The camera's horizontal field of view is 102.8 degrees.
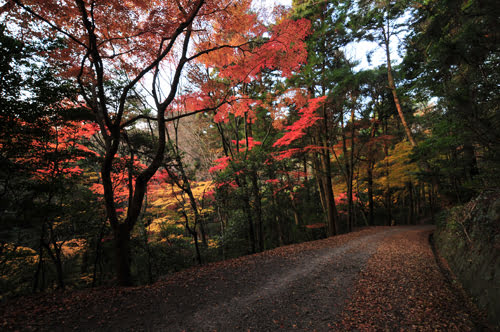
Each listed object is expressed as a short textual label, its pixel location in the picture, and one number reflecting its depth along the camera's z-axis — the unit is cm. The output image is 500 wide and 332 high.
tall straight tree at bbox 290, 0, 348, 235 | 809
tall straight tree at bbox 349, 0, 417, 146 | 720
